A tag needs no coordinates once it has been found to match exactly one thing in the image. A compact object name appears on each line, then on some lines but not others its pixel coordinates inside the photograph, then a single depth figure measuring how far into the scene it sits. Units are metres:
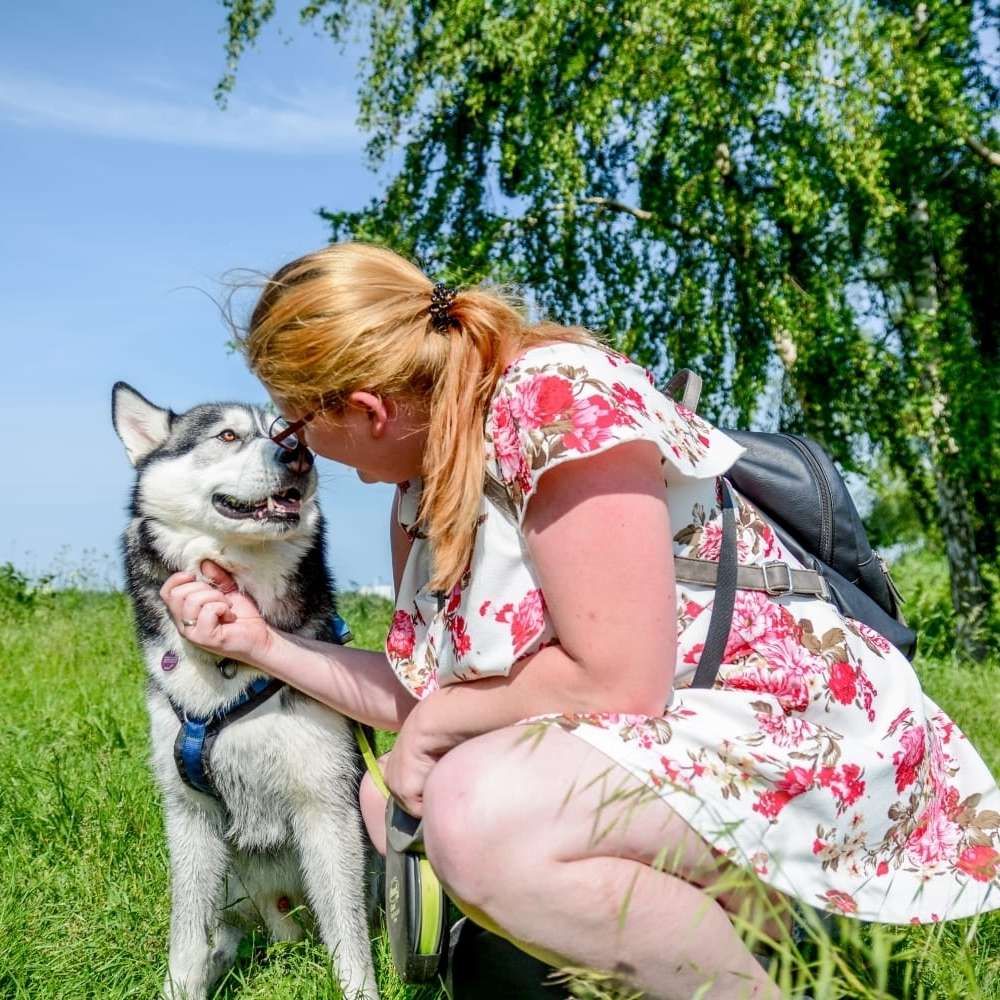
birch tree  6.78
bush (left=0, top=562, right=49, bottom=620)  7.23
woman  1.68
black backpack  2.07
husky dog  2.61
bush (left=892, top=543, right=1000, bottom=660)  7.86
